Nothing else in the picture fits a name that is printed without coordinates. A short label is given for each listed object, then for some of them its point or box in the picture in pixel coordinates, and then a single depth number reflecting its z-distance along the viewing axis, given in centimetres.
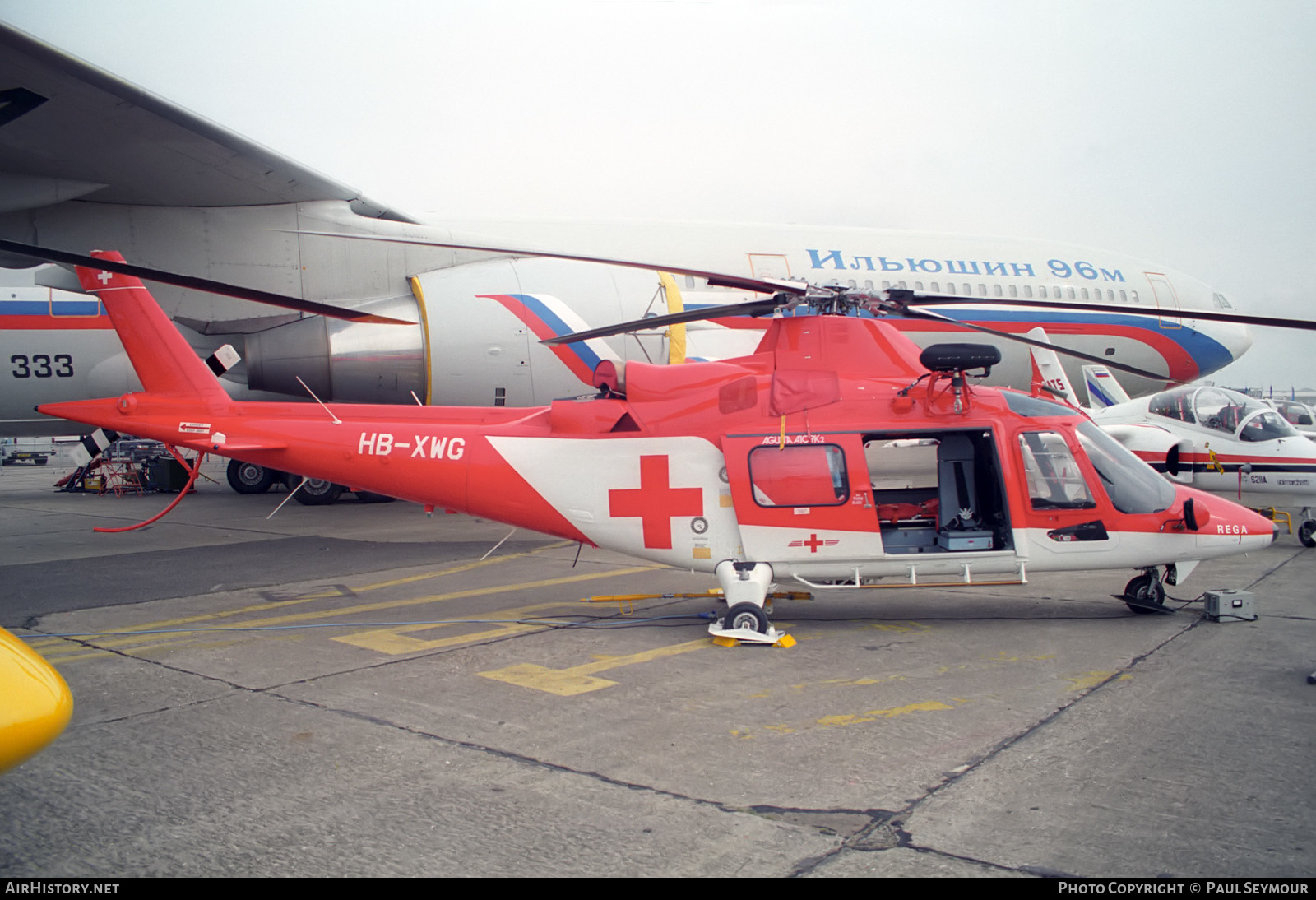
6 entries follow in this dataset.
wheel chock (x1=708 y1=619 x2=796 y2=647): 631
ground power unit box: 691
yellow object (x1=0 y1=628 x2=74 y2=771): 227
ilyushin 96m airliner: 955
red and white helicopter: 677
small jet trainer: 1157
